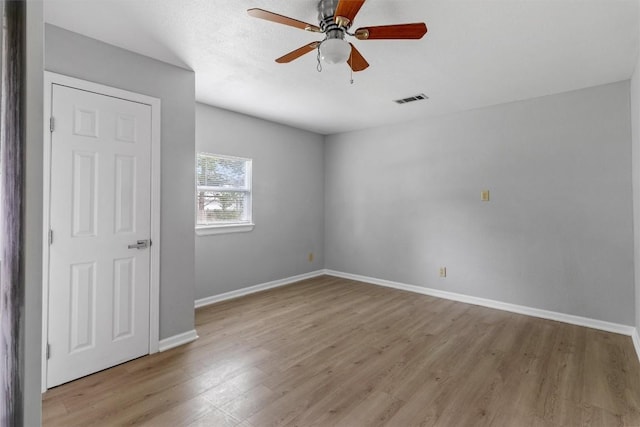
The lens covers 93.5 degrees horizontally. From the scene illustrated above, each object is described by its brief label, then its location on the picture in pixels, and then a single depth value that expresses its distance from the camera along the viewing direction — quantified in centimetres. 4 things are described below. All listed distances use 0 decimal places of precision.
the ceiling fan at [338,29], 169
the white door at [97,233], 217
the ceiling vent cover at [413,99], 354
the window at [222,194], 390
